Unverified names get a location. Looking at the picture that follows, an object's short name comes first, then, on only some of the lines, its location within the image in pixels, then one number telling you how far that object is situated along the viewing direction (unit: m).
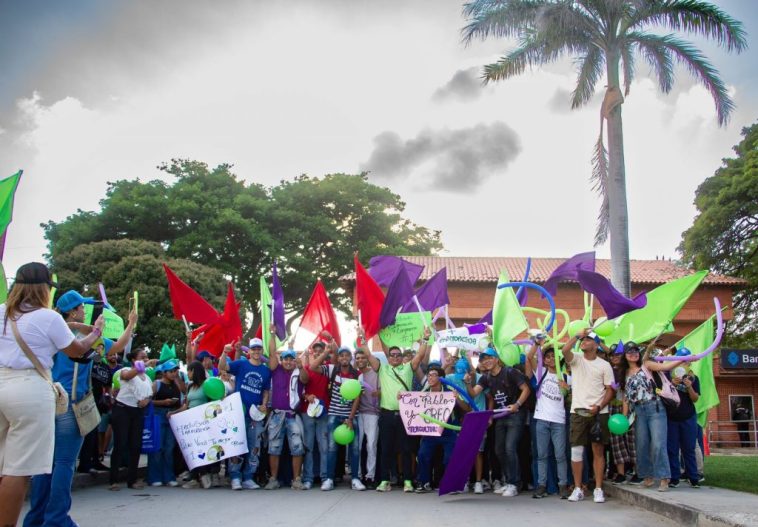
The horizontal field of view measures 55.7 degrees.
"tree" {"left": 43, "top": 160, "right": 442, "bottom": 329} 36.59
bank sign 27.50
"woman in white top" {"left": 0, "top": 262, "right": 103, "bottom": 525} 4.44
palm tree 18.06
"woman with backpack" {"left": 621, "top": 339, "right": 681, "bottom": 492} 8.77
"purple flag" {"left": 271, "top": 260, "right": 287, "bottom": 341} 10.66
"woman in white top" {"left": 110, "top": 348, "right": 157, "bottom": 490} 10.02
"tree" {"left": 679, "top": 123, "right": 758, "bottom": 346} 28.92
